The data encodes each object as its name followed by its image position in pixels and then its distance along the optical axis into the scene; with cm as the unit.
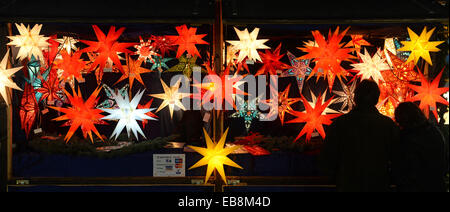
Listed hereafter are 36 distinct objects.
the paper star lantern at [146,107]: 344
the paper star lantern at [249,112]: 364
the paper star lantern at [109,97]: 369
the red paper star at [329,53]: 325
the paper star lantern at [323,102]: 339
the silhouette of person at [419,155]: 252
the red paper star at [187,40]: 322
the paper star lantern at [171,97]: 340
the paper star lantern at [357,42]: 345
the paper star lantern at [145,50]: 361
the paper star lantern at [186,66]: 347
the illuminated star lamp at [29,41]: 319
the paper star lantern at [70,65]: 342
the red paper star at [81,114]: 331
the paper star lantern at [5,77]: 319
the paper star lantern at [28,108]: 338
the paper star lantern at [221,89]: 314
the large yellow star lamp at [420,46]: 316
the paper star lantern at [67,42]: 359
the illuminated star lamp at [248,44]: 320
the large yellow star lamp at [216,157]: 310
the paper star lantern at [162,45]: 350
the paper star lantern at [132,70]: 355
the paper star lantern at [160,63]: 361
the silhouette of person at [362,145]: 255
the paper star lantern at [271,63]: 359
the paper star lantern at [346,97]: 355
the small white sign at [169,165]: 330
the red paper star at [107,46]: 321
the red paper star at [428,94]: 320
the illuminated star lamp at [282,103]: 358
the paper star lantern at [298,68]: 362
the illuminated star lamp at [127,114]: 338
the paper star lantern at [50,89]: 349
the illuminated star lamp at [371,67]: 333
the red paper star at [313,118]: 329
